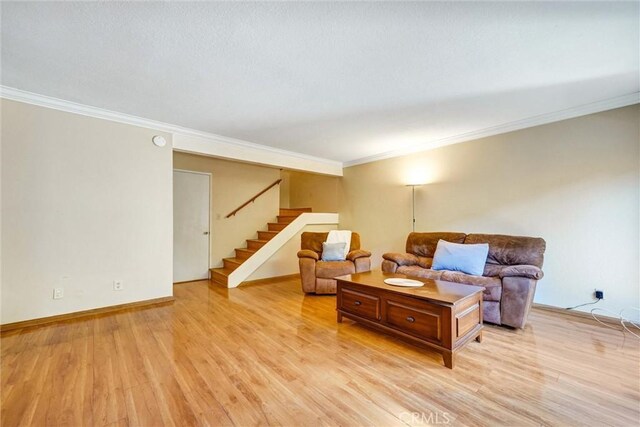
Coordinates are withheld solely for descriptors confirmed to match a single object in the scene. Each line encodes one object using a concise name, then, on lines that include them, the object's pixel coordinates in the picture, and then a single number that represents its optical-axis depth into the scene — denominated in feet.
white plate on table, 7.92
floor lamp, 14.78
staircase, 15.15
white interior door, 15.20
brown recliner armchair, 12.42
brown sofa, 8.34
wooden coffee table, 6.45
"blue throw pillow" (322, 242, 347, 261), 13.76
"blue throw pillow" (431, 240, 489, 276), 9.94
